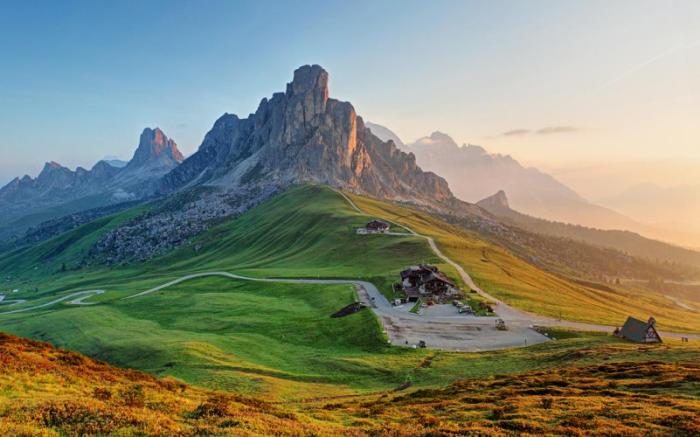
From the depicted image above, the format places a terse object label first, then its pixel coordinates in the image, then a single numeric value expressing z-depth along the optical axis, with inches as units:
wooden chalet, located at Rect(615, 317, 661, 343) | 2443.4
